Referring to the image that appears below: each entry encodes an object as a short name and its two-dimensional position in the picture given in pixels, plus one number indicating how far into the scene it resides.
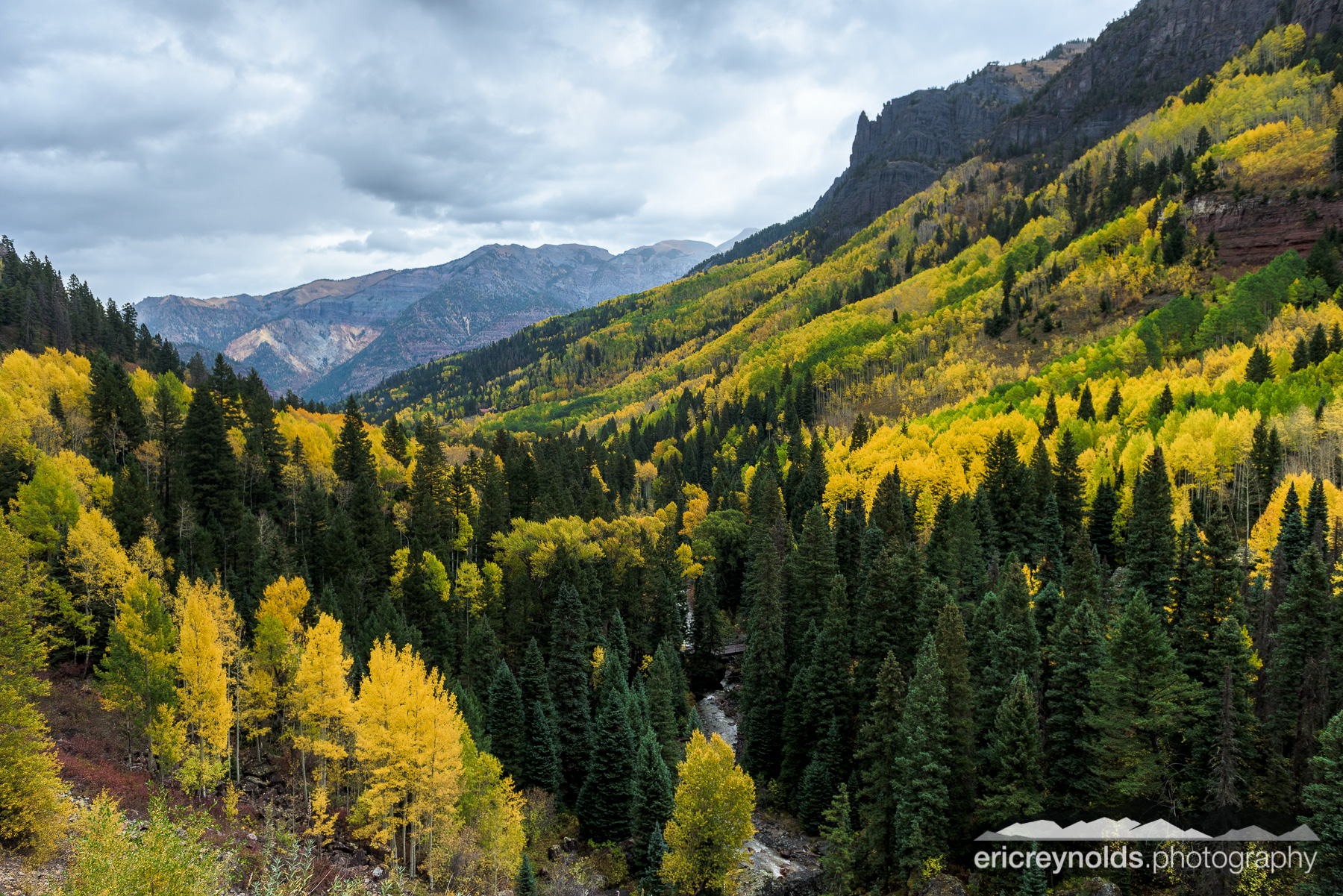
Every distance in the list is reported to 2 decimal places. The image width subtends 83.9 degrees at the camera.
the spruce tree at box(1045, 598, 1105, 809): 43.88
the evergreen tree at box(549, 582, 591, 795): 63.34
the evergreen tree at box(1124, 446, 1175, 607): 60.69
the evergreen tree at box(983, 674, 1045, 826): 42.50
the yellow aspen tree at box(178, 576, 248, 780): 48.31
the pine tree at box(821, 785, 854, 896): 47.53
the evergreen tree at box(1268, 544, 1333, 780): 40.53
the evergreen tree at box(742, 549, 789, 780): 66.69
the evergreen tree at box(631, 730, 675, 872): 52.00
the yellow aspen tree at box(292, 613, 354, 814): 45.69
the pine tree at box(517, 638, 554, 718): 63.69
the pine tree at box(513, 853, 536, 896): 42.97
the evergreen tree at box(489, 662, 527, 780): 58.34
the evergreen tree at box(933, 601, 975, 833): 45.97
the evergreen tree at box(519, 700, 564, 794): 58.38
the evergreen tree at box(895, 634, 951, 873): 43.91
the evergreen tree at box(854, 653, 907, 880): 47.62
